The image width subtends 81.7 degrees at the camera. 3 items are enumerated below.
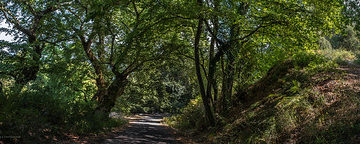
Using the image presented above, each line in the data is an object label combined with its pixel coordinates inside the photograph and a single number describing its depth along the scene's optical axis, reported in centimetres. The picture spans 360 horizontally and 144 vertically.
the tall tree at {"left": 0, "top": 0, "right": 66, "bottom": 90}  846
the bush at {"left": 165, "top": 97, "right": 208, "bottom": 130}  1188
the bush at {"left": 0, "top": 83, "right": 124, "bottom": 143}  517
